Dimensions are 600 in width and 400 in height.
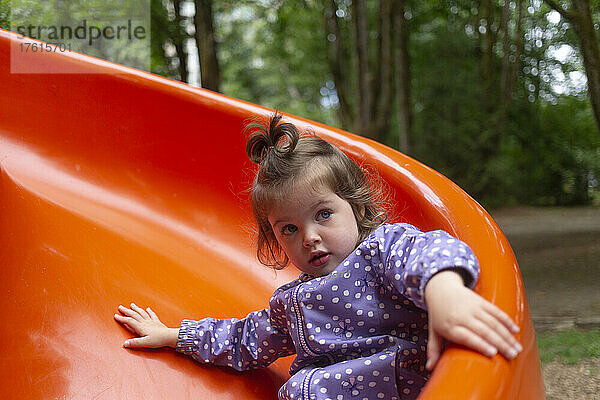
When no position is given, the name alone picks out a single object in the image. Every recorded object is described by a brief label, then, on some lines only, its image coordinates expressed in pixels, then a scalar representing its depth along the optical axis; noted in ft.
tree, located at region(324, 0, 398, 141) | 14.73
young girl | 2.91
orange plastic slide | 3.29
